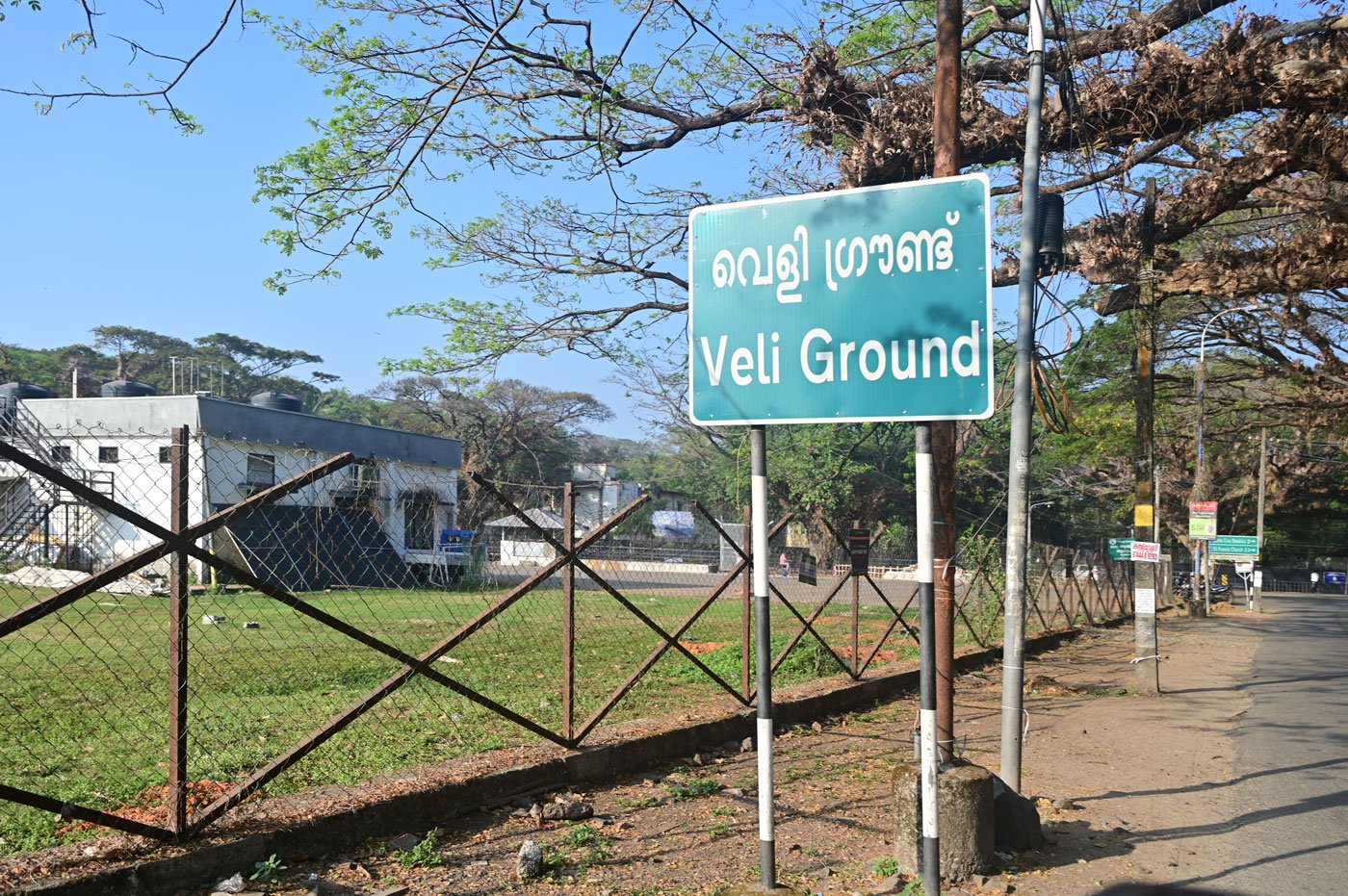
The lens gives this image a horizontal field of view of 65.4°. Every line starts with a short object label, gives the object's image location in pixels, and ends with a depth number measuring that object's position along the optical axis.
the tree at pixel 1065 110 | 9.73
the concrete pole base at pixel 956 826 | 5.50
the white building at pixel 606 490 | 52.72
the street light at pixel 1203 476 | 22.97
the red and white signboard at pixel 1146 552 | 13.15
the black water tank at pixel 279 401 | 35.16
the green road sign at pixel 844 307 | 3.91
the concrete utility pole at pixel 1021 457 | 7.09
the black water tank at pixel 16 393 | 28.76
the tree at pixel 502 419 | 54.94
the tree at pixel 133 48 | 5.27
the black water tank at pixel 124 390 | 34.03
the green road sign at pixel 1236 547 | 36.31
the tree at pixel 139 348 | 65.19
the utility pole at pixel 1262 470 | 40.35
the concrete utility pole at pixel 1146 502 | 13.31
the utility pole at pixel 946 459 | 6.62
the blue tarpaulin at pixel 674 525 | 59.07
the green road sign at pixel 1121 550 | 15.61
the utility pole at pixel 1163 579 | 34.81
